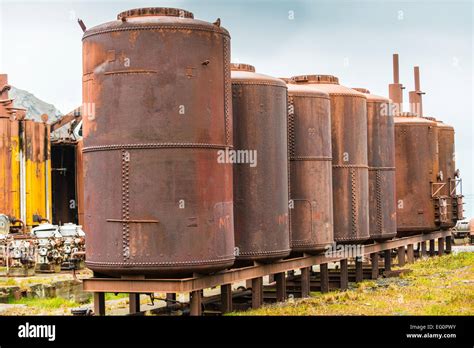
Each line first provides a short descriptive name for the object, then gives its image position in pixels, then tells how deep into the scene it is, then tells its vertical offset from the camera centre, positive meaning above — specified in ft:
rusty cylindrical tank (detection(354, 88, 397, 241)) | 82.64 +3.28
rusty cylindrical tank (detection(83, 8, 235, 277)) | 45.70 +3.06
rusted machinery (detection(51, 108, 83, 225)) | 134.51 +5.21
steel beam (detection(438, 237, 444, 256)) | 111.75 -6.24
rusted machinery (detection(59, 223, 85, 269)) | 86.92 -3.97
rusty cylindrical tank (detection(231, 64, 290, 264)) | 55.21 +2.29
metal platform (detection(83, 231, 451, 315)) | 45.93 -4.52
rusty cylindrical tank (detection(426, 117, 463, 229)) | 110.93 +3.32
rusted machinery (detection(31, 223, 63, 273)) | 85.15 -4.46
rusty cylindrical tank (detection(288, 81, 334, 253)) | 63.98 +2.43
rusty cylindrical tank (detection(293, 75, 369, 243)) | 72.49 +3.67
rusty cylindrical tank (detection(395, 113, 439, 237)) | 100.99 +2.95
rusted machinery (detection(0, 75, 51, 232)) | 110.93 +5.34
